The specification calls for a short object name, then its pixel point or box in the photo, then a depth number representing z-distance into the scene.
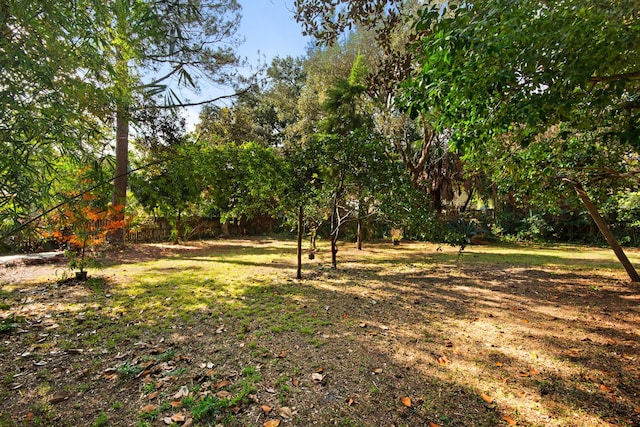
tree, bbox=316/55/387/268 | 5.09
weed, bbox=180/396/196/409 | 1.93
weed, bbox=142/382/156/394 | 2.09
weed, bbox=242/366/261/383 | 2.22
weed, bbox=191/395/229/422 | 1.82
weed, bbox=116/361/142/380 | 2.28
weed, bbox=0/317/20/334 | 3.05
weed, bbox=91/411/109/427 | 1.77
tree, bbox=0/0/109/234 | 1.68
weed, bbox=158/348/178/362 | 2.52
